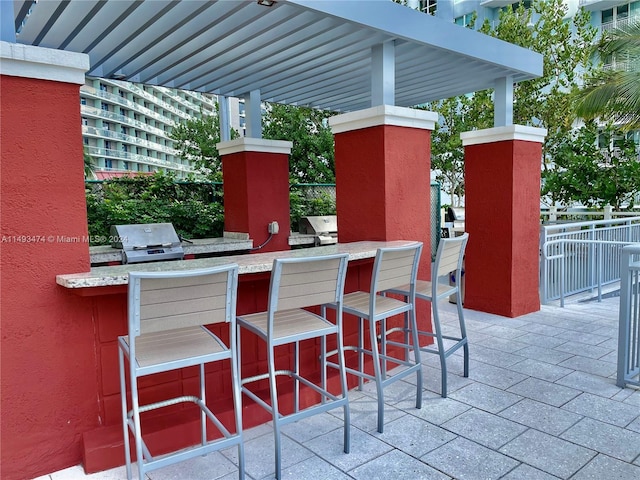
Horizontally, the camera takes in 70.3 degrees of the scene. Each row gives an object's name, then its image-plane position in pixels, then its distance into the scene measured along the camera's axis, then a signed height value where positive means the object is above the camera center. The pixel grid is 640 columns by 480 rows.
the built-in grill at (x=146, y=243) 4.60 -0.34
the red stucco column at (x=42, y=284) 2.12 -0.34
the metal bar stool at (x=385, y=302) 2.59 -0.62
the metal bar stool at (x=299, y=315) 2.17 -0.55
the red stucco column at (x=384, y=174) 3.75 +0.25
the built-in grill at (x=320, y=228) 6.43 -0.33
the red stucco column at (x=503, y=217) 4.82 -0.18
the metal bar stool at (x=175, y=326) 1.84 -0.49
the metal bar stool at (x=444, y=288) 3.01 -0.62
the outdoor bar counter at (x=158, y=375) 2.24 -0.93
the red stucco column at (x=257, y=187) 5.62 +0.26
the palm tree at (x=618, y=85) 8.91 +2.24
